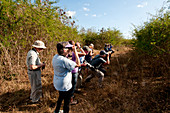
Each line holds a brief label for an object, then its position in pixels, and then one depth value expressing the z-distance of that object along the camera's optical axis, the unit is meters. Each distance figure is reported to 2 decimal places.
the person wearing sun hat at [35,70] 2.33
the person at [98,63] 3.61
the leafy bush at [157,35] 3.71
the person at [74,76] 2.54
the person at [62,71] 1.78
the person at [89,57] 4.99
